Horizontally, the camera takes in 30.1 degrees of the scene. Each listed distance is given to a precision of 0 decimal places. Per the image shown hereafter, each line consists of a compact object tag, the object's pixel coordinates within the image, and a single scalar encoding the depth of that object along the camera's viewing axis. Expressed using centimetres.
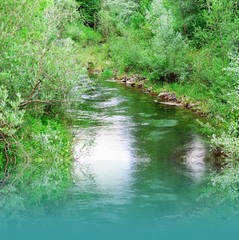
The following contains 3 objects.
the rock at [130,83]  4144
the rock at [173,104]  3162
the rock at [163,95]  3456
